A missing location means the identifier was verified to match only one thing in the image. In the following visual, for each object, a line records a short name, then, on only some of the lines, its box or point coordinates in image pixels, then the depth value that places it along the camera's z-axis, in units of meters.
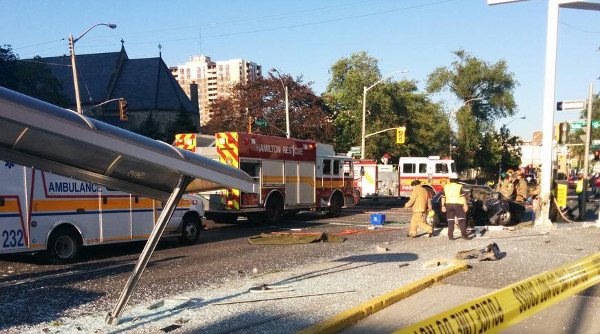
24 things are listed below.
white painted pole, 15.46
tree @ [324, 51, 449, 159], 50.22
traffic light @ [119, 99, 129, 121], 32.56
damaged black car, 16.41
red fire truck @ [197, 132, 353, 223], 16.95
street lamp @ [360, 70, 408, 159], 36.78
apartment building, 163.75
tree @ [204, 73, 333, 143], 48.66
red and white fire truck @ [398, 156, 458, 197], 30.56
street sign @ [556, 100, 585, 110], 15.78
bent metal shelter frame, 3.75
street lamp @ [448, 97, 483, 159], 55.31
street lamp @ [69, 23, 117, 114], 26.31
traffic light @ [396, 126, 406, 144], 38.09
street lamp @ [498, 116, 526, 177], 58.76
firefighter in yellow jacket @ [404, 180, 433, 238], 14.12
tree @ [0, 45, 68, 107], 47.00
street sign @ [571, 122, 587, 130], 17.64
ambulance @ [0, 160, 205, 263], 9.71
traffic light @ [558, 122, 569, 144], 16.91
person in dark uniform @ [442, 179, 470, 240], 13.45
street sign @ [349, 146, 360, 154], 35.42
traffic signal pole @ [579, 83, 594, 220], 17.67
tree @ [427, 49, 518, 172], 64.81
